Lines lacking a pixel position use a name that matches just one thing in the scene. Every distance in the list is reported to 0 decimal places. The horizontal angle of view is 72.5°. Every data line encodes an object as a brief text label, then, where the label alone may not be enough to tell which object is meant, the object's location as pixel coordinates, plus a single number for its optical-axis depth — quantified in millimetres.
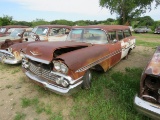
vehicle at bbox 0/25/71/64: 4018
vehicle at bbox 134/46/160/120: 1602
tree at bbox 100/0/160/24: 19430
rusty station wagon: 2152
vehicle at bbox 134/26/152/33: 18265
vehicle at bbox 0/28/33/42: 5505
